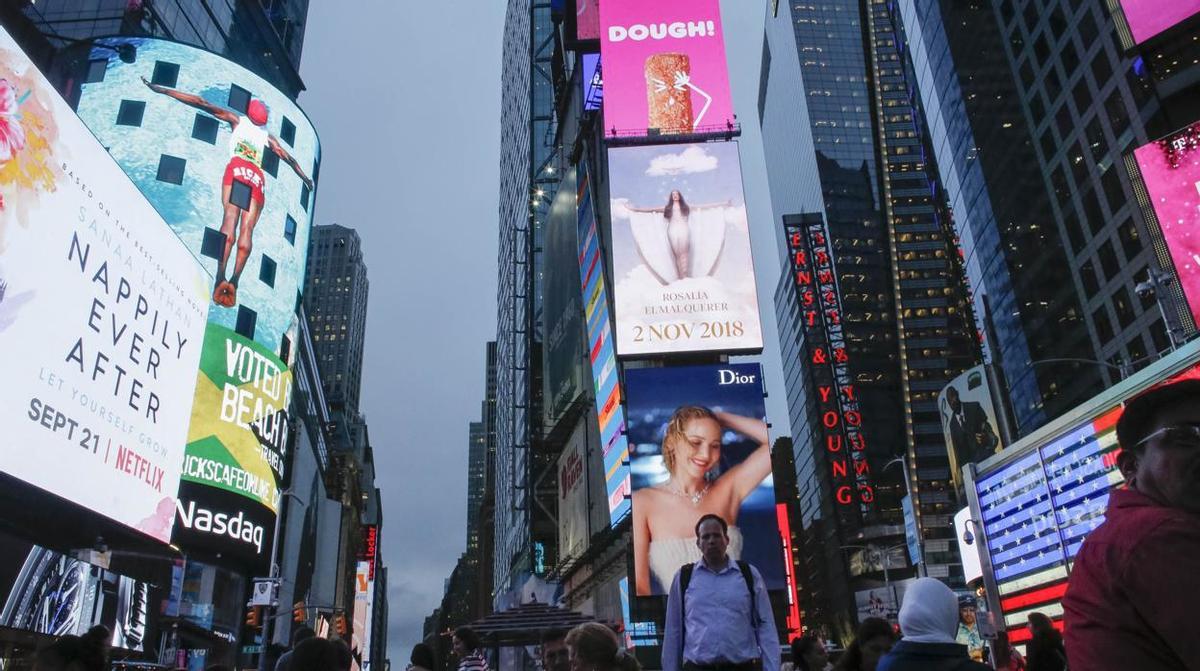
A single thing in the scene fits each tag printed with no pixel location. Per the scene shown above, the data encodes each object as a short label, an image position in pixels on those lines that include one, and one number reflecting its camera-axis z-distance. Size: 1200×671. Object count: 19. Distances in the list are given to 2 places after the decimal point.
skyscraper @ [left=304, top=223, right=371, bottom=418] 162.12
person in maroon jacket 2.05
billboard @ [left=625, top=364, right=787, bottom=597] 30.28
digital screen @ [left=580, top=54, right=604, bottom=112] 48.06
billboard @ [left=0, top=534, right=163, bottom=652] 12.82
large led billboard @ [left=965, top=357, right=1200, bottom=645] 12.12
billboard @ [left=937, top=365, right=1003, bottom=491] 39.88
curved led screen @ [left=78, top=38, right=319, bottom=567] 29.47
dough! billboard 37.44
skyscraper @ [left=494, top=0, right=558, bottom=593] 65.62
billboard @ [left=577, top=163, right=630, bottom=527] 35.66
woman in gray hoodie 3.83
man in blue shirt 5.73
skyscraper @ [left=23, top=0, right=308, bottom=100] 33.22
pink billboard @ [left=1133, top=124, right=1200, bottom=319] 26.55
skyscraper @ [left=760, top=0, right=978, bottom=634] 90.56
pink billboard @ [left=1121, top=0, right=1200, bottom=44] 32.34
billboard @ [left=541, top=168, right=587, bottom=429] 49.00
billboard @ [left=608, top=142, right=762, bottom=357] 32.09
